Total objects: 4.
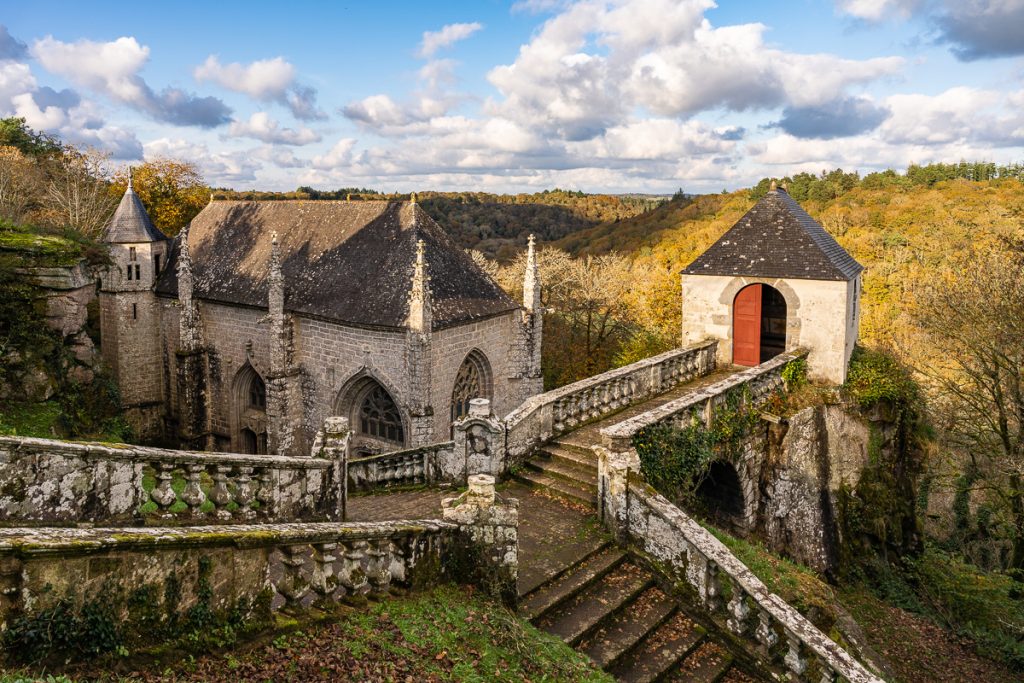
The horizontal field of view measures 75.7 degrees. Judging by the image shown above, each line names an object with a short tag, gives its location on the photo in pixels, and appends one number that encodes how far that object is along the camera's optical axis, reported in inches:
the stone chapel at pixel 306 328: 692.7
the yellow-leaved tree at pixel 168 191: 1389.0
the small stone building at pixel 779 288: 639.1
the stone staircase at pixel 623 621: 287.7
